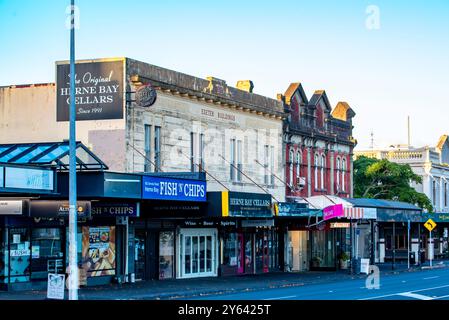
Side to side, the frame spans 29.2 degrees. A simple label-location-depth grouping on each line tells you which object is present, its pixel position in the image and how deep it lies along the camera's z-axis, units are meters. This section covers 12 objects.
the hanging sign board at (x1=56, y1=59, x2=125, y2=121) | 34.75
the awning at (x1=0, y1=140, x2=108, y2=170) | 28.20
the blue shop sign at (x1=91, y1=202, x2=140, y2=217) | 32.44
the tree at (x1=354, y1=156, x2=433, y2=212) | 72.31
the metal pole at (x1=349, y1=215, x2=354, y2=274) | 44.71
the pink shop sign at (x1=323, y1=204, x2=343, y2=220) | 43.09
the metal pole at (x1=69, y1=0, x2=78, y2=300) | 21.94
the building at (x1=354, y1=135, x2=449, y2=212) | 78.06
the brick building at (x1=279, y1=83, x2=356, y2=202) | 50.31
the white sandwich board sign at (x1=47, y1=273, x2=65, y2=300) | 21.47
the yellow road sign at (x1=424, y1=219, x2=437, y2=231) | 53.31
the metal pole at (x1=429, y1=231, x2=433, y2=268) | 60.50
